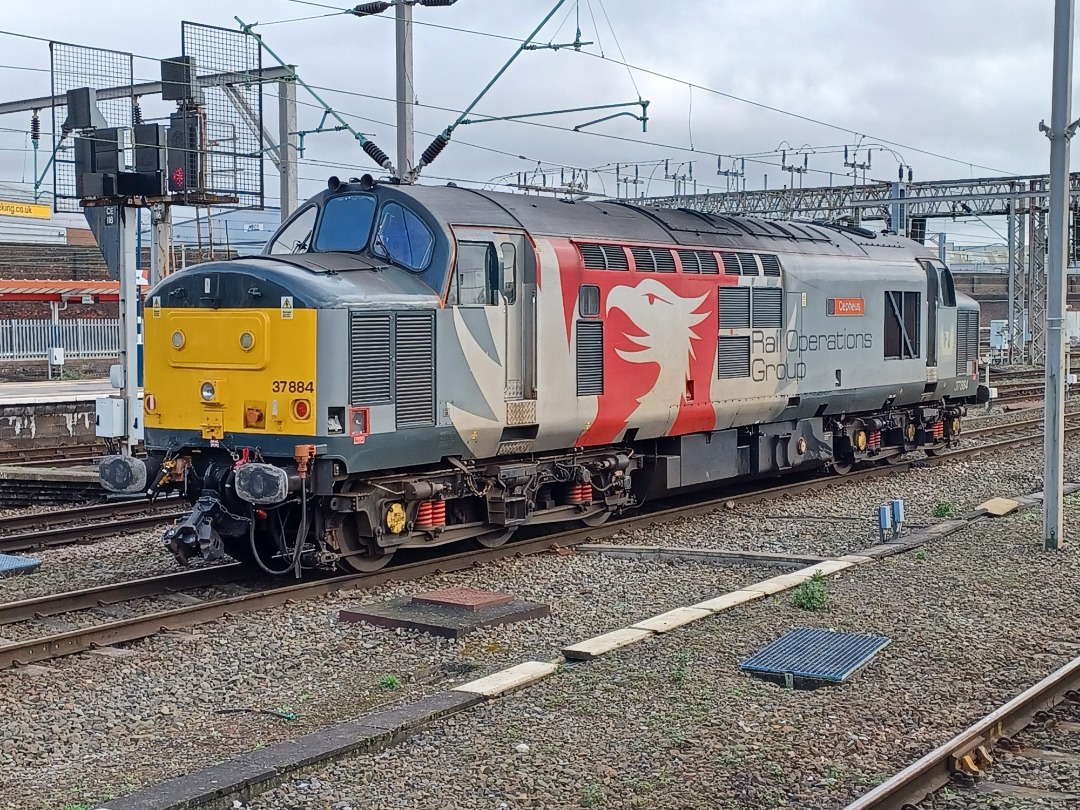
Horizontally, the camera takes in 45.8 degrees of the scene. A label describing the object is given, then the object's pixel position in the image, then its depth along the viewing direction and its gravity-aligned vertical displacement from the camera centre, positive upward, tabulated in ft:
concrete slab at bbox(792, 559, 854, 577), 39.93 -6.61
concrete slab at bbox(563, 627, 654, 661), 29.86 -6.81
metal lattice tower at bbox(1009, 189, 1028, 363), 168.04 +12.18
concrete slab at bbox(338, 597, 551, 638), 33.50 -6.94
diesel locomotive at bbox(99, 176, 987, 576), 37.73 -0.42
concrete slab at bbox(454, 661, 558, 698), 27.02 -6.95
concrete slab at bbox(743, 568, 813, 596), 37.09 -6.63
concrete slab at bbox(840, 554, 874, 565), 41.88 -6.58
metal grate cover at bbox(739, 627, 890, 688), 27.84 -6.84
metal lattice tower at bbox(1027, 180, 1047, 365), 167.53 +11.40
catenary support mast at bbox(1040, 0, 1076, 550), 42.42 +3.10
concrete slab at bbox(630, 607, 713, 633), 32.45 -6.75
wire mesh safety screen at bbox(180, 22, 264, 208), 60.59 +11.67
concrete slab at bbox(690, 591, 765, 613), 34.68 -6.70
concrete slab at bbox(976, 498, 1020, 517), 50.85 -5.94
